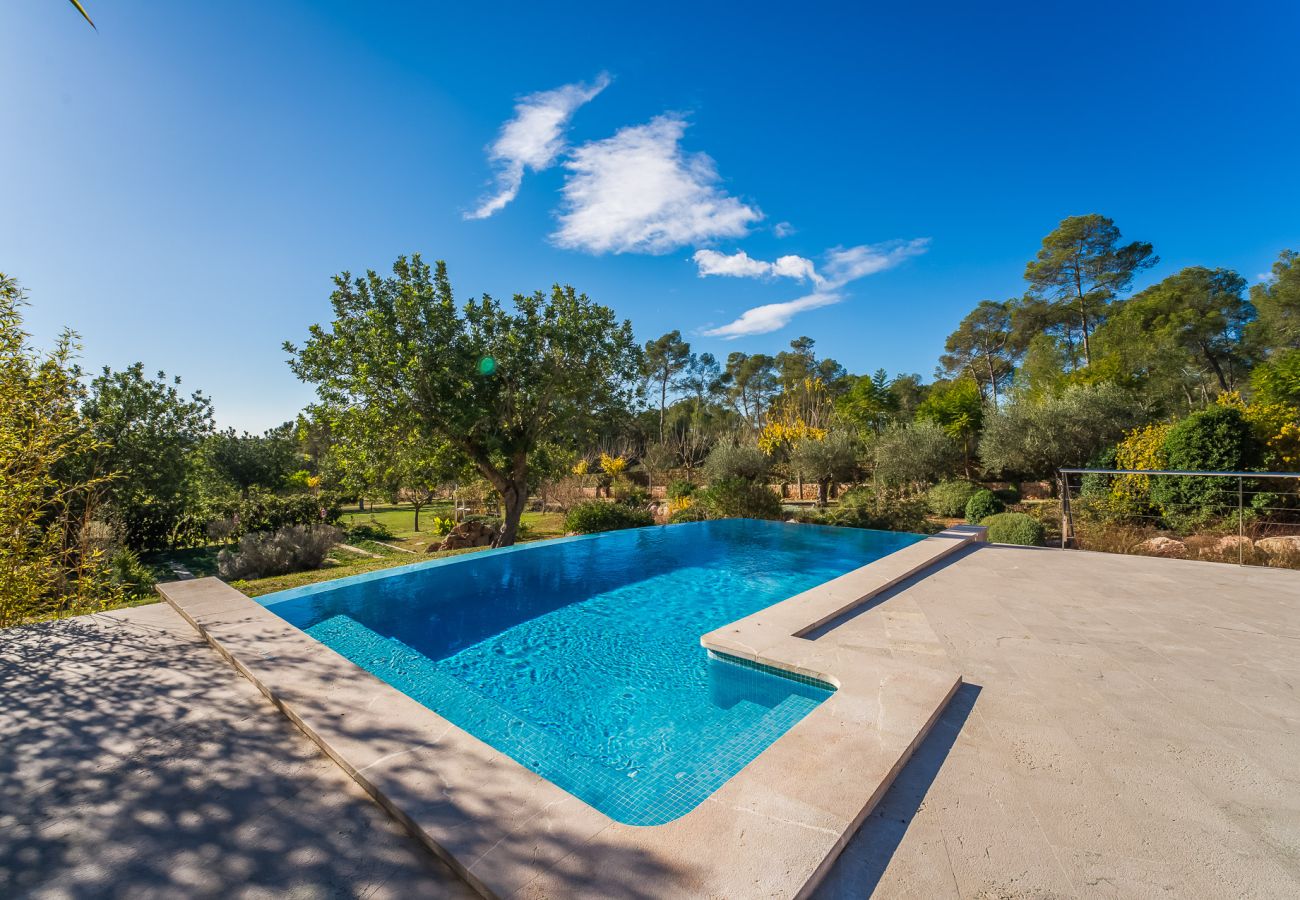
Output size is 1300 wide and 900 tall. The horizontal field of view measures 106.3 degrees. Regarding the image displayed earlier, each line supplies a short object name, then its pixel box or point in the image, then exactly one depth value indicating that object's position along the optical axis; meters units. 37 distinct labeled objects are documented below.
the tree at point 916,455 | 14.83
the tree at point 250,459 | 17.17
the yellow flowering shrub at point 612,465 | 21.08
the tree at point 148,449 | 11.34
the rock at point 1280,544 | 6.54
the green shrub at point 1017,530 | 8.18
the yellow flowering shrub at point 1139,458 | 9.66
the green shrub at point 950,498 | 12.58
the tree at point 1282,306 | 18.38
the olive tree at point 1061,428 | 13.37
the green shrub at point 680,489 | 15.66
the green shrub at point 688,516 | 12.62
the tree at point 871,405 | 21.78
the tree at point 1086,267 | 21.77
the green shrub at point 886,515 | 11.09
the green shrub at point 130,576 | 7.16
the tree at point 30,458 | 3.63
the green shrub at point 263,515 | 13.22
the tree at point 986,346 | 30.22
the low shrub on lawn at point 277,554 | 9.35
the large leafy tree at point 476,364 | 8.73
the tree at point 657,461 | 21.58
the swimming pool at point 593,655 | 2.84
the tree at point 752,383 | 37.25
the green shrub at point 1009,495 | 13.86
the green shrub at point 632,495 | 16.49
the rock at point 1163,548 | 7.18
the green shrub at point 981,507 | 10.81
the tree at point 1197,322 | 20.59
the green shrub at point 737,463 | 17.03
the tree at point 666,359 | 34.78
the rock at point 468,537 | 11.75
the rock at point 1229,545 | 6.77
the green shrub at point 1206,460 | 8.53
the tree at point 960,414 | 18.75
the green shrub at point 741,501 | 12.45
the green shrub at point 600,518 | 11.61
